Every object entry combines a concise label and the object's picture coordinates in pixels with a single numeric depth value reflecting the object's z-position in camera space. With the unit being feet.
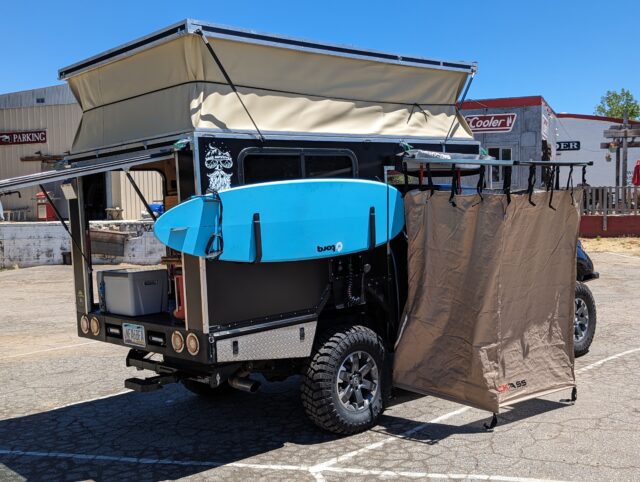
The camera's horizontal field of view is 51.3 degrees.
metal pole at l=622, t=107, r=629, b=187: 97.81
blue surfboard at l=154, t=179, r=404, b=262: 15.10
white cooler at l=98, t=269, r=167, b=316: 18.38
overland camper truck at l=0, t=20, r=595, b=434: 16.03
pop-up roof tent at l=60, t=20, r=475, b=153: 16.57
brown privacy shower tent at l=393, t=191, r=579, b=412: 17.60
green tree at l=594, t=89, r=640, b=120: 250.98
